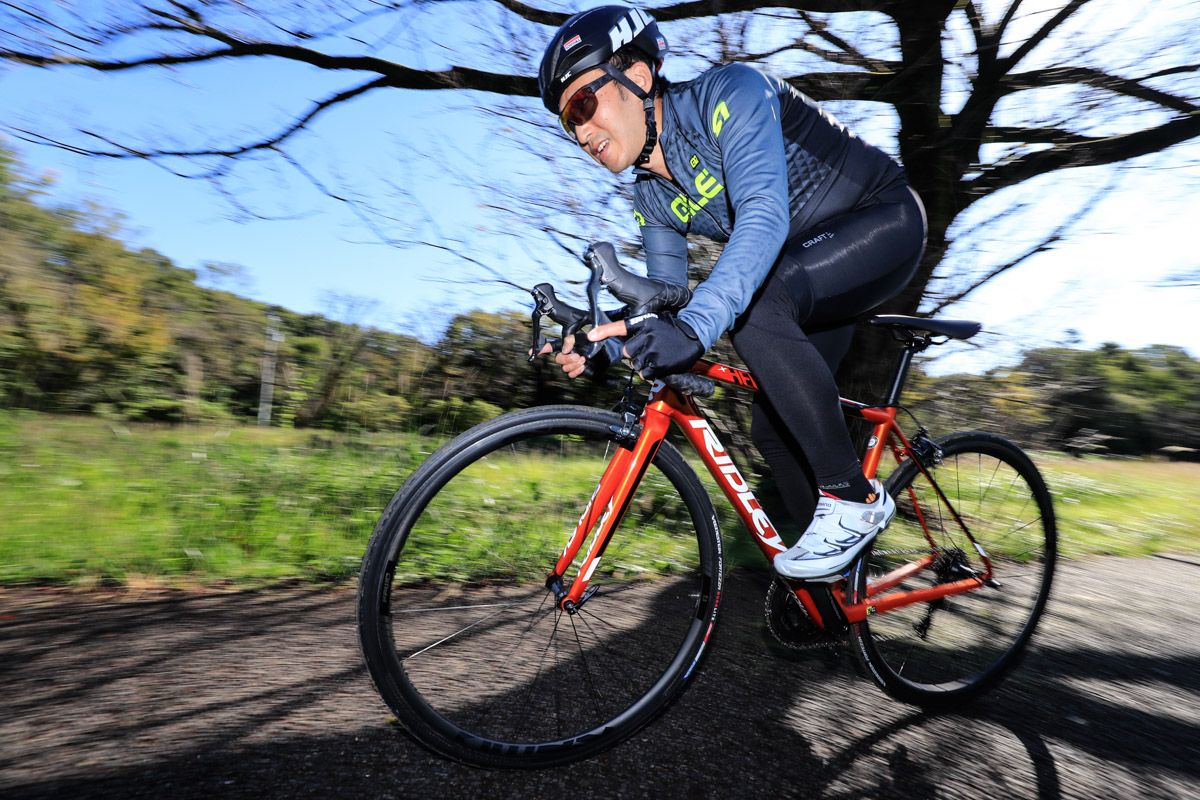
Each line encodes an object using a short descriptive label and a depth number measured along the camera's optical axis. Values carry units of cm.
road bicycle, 166
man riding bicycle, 175
